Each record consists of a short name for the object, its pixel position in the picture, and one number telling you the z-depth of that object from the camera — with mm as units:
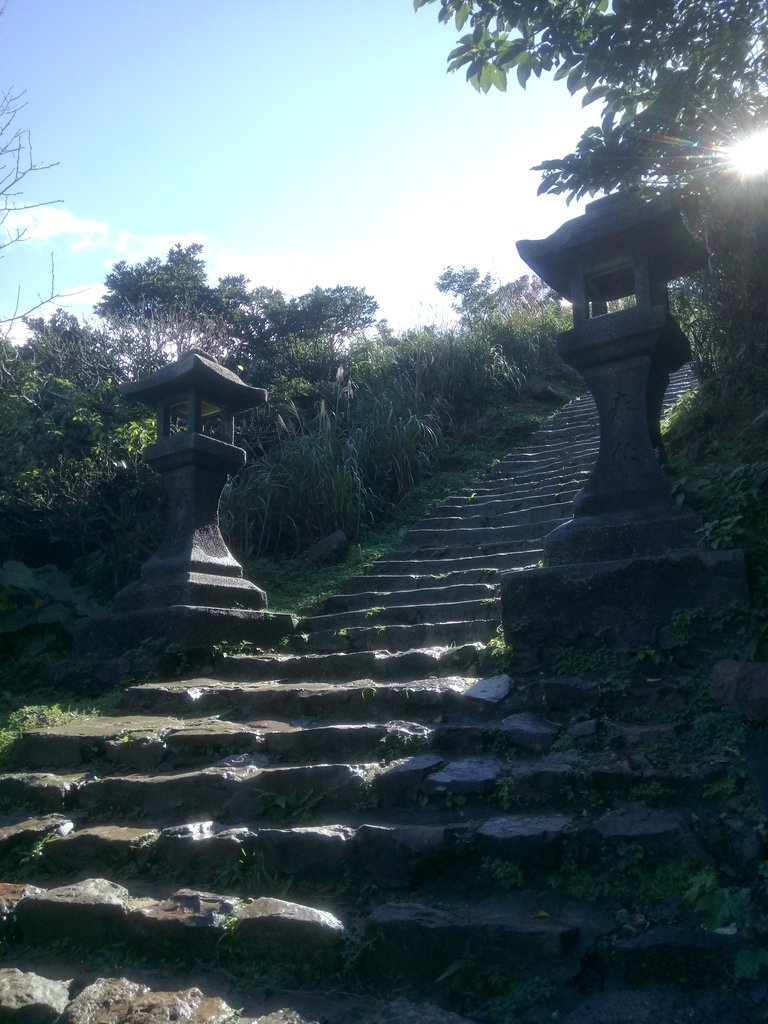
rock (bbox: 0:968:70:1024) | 2770
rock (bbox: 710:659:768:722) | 3400
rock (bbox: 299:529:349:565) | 7910
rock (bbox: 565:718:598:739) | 3594
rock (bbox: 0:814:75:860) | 3844
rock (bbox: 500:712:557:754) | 3643
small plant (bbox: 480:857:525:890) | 2971
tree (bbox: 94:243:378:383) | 10445
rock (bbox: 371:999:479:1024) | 2523
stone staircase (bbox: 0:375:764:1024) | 2631
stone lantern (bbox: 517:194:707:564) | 4566
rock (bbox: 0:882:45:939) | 3340
